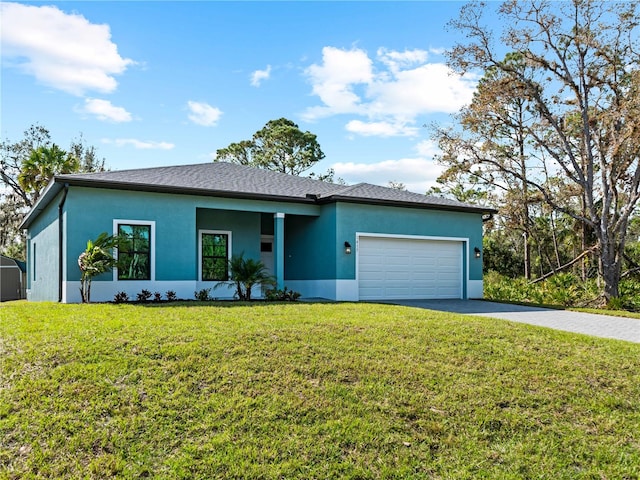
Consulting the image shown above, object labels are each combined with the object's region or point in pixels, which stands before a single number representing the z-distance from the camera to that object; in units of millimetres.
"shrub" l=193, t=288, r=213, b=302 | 13047
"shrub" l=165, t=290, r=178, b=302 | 12810
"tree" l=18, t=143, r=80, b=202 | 24734
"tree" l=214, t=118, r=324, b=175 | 36469
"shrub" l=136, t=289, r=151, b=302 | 12498
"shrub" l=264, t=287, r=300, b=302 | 13289
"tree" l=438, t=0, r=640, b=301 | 16797
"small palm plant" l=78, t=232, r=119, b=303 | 11594
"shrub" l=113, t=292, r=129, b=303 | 11930
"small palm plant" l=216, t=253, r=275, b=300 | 13375
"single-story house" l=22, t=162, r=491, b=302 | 12711
